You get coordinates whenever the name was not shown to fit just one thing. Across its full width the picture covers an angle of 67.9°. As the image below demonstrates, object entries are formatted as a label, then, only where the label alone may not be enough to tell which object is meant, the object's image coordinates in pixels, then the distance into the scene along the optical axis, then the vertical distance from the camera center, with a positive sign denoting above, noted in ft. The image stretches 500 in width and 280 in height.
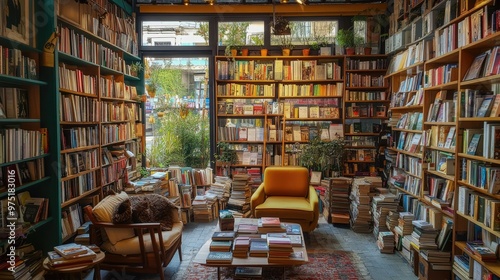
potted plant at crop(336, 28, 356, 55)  21.56 +4.67
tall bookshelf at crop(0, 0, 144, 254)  11.43 +0.38
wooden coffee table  10.84 -4.17
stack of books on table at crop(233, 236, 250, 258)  11.26 -3.89
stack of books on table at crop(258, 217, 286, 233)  13.01 -3.73
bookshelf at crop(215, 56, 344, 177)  22.06 +1.13
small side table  9.67 -3.88
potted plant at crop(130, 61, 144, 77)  21.03 +3.07
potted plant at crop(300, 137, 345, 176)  20.58 -1.93
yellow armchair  15.78 -3.65
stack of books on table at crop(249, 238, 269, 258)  11.32 -3.93
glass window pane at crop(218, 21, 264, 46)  22.59 +5.47
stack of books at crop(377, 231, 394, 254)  15.15 -5.00
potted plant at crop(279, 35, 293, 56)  22.06 +4.63
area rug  12.60 -5.29
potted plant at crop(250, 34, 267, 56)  22.63 +4.93
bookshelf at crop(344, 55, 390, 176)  21.79 +0.81
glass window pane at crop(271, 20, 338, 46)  22.62 +5.40
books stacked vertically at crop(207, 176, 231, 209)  20.33 -3.79
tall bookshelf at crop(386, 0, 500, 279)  10.58 +0.00
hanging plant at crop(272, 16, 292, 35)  19.76 +5.00
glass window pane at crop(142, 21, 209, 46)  22.65 +5.37
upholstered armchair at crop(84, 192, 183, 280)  11.73 -3.97
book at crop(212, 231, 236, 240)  12.25 -3.82
